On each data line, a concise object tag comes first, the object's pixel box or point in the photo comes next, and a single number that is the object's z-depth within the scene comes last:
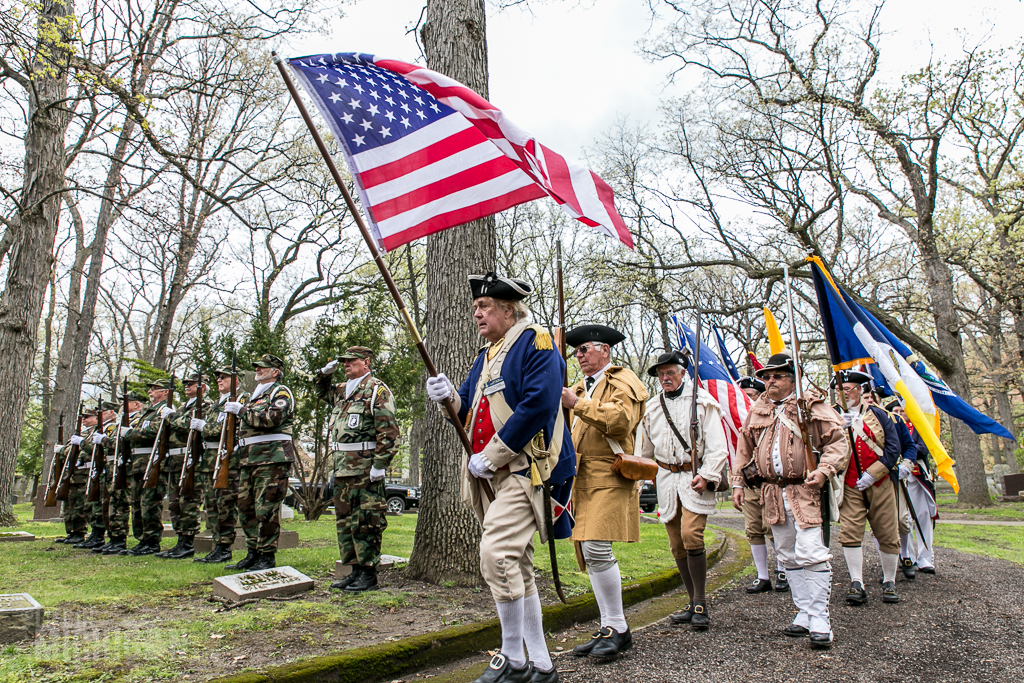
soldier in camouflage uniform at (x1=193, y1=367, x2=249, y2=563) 7.52
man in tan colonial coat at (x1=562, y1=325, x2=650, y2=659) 4.30
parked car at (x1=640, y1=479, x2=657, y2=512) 25.46
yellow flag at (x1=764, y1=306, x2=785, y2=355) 7.56
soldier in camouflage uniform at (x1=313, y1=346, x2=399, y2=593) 5.77
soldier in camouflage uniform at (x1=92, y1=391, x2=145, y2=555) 8.70
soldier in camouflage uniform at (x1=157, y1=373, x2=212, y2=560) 7.98
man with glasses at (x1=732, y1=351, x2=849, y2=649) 4.67
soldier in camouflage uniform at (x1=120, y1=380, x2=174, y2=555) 8.46
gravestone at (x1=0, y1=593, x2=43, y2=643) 3.79
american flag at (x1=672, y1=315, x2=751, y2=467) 8.28
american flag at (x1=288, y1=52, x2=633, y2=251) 4.00
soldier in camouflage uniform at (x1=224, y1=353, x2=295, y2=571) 6.68
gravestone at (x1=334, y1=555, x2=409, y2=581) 6.26
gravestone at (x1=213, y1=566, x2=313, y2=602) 4.95
